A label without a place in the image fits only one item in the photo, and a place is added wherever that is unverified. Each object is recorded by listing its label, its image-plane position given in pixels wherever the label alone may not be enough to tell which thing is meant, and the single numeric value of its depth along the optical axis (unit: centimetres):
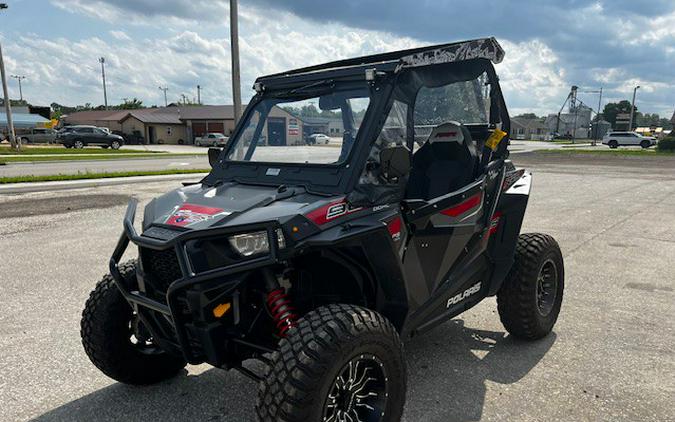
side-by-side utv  250
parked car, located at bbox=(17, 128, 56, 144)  4425
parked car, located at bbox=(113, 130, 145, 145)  5691
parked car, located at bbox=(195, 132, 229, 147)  4967
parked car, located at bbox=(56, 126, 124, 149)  3869
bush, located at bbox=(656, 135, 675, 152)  3935
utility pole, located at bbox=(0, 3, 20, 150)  3106
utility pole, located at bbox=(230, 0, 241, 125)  1408
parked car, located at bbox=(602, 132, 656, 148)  5162
